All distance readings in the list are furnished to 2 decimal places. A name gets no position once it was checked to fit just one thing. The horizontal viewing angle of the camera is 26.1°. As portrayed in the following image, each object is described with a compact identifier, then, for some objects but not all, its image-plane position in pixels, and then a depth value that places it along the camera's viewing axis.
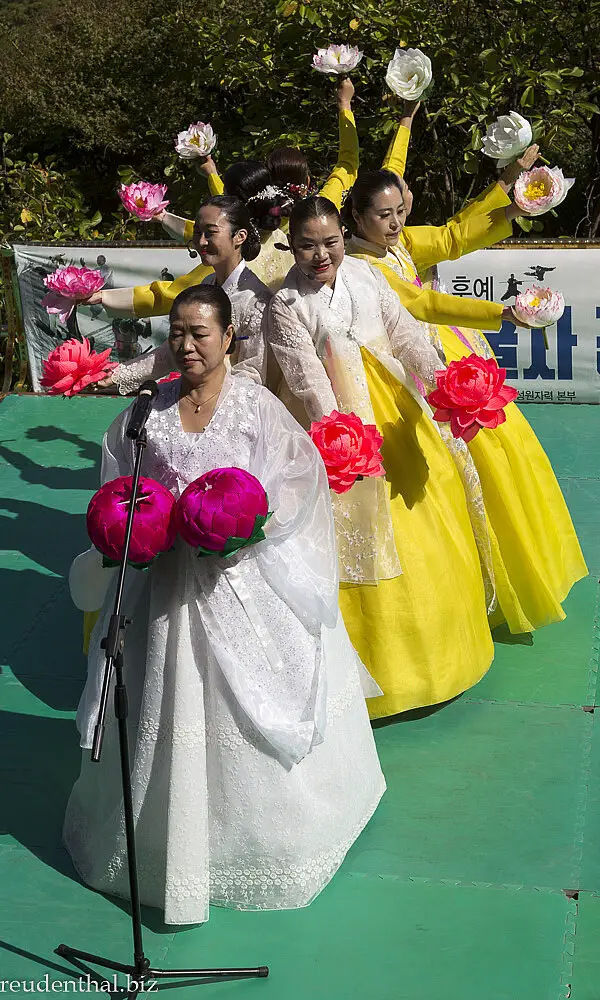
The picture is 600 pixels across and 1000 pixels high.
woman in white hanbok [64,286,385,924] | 3.95
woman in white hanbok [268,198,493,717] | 4.92
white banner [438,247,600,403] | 9.04
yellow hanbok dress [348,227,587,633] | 5.74
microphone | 3.53
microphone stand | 3.36
